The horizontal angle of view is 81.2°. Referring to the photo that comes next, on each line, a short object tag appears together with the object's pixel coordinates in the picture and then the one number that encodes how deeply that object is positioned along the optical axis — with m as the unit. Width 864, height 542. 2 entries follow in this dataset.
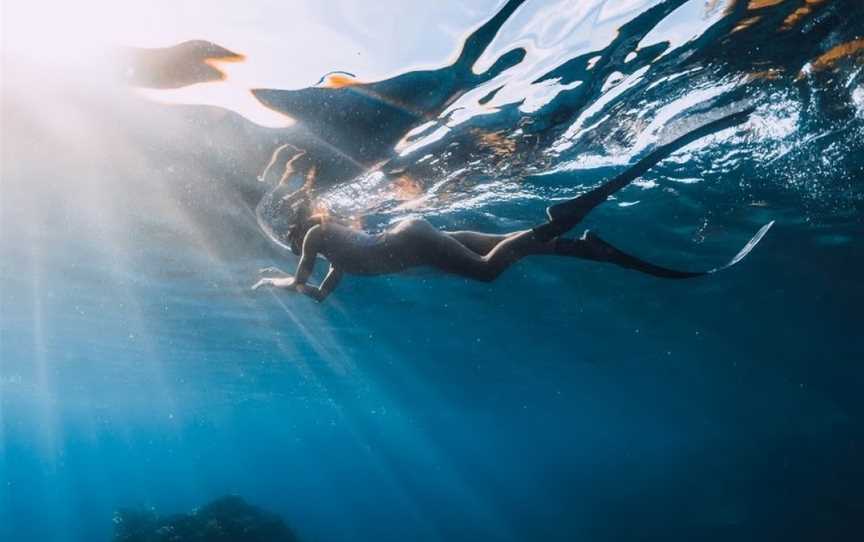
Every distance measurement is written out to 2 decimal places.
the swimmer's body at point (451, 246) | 4.70
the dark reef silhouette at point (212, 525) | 22.52
